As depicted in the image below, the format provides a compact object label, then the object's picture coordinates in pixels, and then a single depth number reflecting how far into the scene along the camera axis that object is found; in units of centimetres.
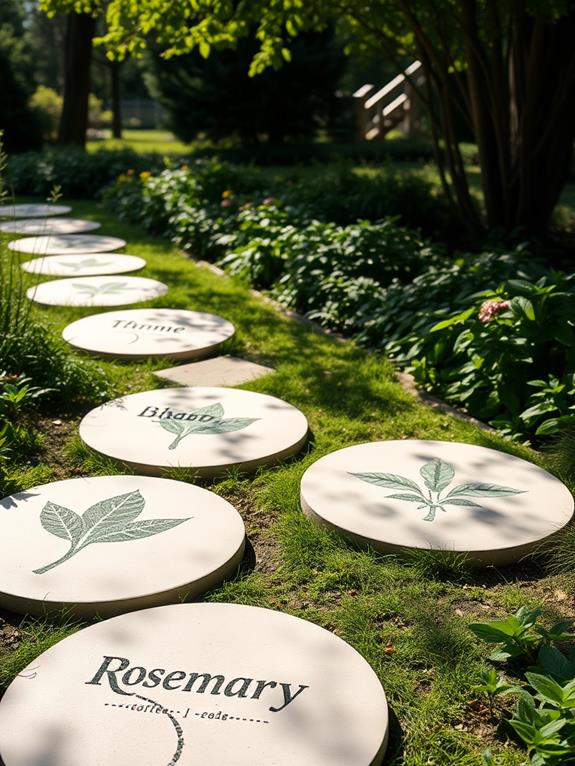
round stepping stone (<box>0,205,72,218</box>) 908
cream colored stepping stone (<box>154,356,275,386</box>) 439
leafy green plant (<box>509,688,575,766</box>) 181
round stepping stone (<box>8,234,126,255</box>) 731
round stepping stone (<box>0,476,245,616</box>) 241
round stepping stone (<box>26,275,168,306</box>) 572
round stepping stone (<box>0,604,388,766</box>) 184
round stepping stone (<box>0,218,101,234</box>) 814
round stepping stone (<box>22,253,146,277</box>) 653
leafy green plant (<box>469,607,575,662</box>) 219
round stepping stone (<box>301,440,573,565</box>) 276
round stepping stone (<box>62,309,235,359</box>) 475
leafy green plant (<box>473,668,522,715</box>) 204
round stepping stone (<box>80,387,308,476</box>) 336
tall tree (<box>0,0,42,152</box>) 1717
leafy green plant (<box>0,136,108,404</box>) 398
